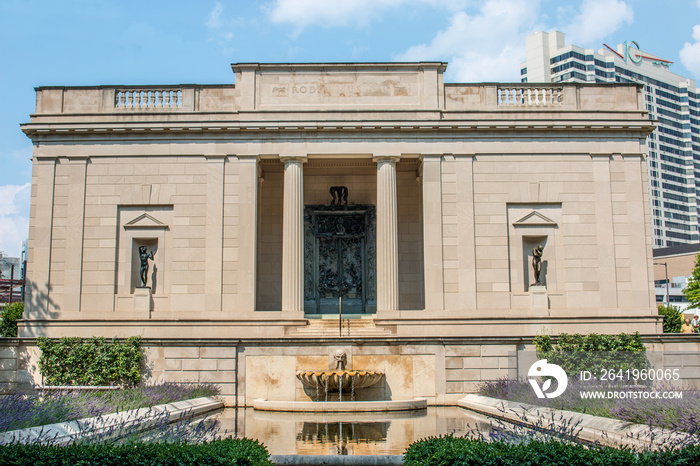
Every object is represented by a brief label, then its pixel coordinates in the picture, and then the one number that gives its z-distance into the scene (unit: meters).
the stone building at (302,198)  28.22
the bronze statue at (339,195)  33.25
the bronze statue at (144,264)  28.69
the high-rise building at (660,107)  149.50
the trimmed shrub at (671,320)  37.16
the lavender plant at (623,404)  13.16
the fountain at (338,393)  20.31
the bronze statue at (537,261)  28.30
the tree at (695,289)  54.78
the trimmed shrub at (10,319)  34.72
